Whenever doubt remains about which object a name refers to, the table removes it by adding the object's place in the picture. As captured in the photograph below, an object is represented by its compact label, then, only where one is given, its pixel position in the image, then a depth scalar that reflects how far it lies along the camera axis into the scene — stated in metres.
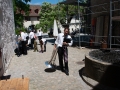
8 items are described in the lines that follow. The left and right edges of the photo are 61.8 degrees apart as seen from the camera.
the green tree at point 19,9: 12.68
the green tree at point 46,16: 19.67
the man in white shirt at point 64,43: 3.91
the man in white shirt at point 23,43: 6.67
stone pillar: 4.66
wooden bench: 2.22
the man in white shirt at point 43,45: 7.47
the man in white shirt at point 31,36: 8.01
